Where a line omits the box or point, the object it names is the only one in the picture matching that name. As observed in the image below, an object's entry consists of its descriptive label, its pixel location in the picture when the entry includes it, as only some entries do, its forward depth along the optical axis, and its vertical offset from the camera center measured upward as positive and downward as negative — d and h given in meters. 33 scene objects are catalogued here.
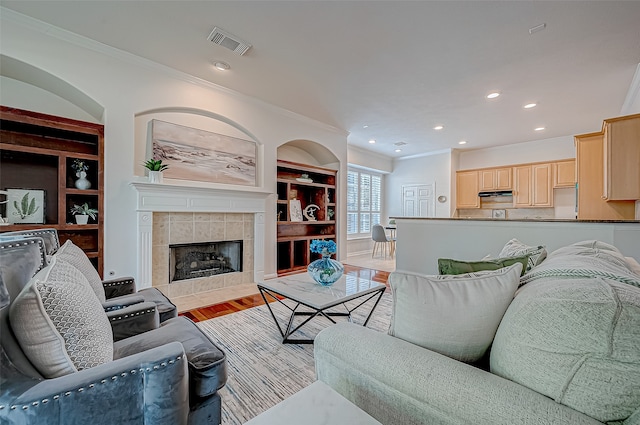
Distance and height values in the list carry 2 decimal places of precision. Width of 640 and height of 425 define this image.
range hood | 6.50 +0.47
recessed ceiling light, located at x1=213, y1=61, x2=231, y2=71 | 3.12 +1.74
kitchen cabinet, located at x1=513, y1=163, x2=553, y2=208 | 5.96 +0.61
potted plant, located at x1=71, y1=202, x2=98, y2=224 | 2.82 -0.02
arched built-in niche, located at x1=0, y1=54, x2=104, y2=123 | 2.53 +1.23
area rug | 1.57 -1.12
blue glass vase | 2.34 -0.54
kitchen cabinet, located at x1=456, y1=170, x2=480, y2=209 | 6.89 +0.59
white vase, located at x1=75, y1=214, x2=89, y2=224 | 2.81 -0.08
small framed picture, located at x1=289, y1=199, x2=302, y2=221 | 5.04 +0.02
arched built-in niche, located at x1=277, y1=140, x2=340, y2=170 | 5.06 +1.17
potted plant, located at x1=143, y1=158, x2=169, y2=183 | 3.06 +0.47
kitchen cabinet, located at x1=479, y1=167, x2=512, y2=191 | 6.46 +0.82
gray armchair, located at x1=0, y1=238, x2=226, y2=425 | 0.78 -0.59
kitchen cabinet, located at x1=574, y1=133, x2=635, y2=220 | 3.64 +0.40
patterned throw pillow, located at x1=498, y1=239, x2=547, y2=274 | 1.46 -0.26
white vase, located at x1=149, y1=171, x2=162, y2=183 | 3.06 +0.40
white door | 7.31 +0.32
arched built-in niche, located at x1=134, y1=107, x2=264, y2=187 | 3.15 +1.17
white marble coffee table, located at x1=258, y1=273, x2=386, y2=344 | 1.96 -0.66
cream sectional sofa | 0.57 -0.41
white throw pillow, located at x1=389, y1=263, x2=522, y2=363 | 0.87 -0.33
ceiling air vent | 2.57 +1.73
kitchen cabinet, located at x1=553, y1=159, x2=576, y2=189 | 5.64 +0.83
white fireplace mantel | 3.04 +0.08
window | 7.30 +0.29
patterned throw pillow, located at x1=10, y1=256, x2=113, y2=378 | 0.81 -0.38
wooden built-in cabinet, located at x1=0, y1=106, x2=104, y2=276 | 2.54 +0.47
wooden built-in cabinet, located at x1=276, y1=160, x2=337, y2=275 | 4.89 -0.02
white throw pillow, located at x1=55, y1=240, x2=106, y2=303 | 1.42 -0.31
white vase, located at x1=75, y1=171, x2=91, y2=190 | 2.82 +0.30
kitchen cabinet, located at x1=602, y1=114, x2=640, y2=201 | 3.04 +0.64
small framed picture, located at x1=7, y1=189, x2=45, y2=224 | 2.54 +0.04
